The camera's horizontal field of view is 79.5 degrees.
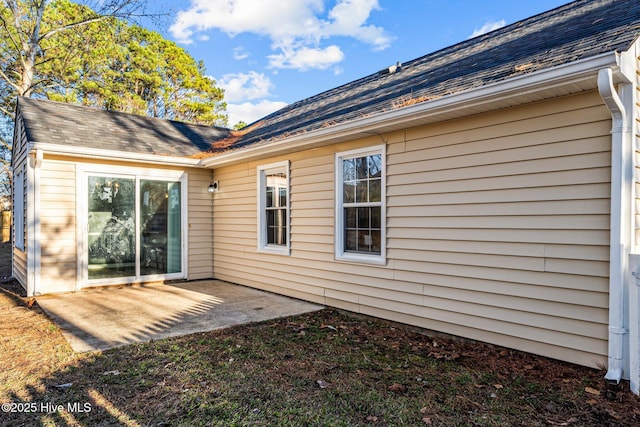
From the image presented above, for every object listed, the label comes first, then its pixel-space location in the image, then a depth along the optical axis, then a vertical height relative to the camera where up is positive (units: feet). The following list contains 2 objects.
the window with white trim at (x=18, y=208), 25.10 -0.25
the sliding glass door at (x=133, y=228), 22.84 -1.41
